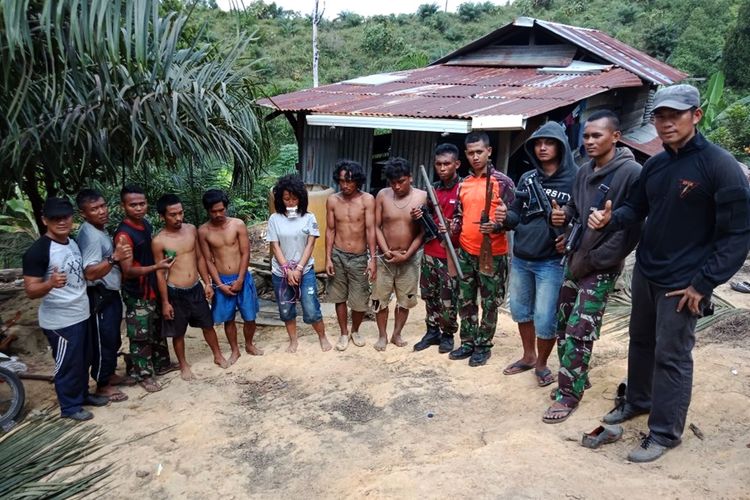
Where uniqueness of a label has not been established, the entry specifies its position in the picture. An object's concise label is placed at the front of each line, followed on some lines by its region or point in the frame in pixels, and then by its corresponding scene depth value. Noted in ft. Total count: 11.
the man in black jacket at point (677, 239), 8.91
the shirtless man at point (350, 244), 15.84
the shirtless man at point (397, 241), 15.47
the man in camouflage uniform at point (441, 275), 14.80
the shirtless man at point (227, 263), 15.30
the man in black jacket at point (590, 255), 10.93
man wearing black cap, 12.16
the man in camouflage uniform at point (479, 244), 13.75
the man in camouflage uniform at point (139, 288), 14.04
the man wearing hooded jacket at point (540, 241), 12.41
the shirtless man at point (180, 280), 14.61
